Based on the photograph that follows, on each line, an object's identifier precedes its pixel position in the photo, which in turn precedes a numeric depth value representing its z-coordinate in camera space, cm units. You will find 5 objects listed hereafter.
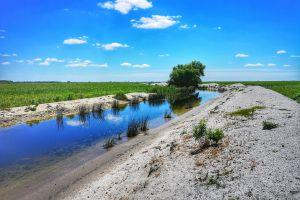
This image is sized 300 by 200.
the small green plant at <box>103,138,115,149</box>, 1505
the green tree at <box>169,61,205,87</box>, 5960
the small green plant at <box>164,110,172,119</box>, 2480
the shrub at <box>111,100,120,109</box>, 3232
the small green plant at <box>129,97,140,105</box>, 3789
